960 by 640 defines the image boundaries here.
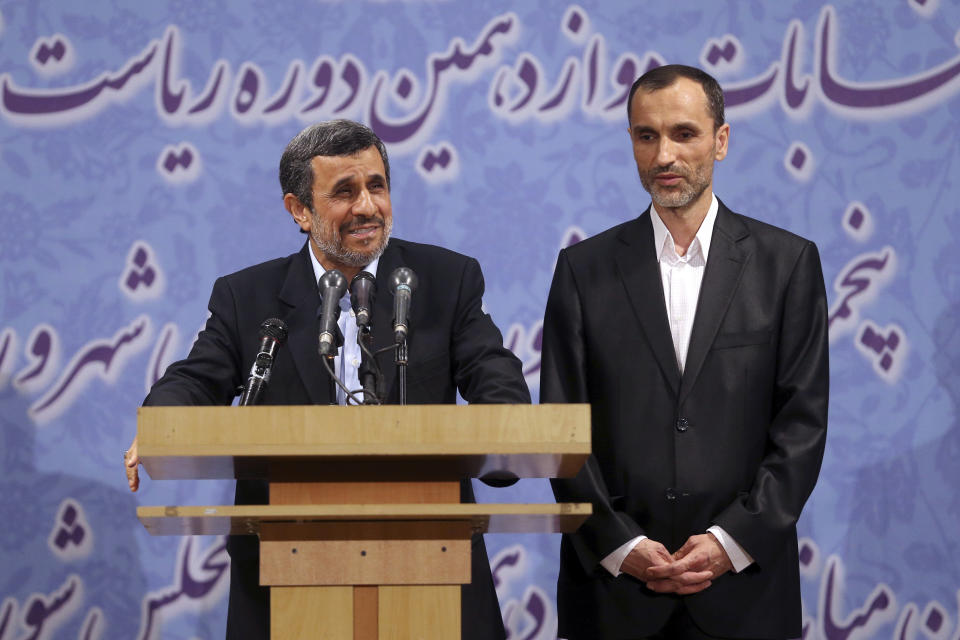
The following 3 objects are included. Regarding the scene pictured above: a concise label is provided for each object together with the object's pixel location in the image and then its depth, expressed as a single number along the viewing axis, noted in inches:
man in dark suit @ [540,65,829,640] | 201.5
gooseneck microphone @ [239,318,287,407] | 180.4
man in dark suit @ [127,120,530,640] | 208.5
